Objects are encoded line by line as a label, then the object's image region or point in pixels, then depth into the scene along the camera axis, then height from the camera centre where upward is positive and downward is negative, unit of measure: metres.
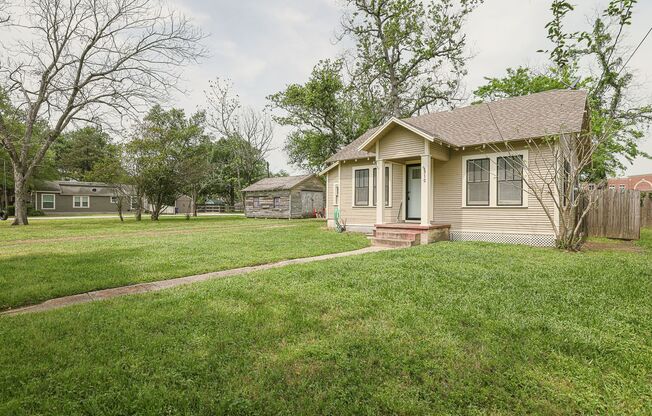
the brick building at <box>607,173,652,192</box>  42.47 +3.36
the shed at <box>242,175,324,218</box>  27.20 +0.62
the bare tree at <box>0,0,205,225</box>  18.39 +7.79
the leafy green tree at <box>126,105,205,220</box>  22.44 +2.67
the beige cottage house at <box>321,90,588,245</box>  9.80 +1.19
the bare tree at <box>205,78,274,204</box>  37.47 +9.25
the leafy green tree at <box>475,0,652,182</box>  20.41 +7.12
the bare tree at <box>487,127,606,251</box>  8.52 +0.94
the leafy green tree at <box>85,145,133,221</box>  21.50 +1.95
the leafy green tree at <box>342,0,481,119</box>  22.19 +10.72
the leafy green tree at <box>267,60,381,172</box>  24.22 +7.16
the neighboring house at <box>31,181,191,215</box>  36.59 +0.60
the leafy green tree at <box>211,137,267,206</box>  41.16 +4.45
